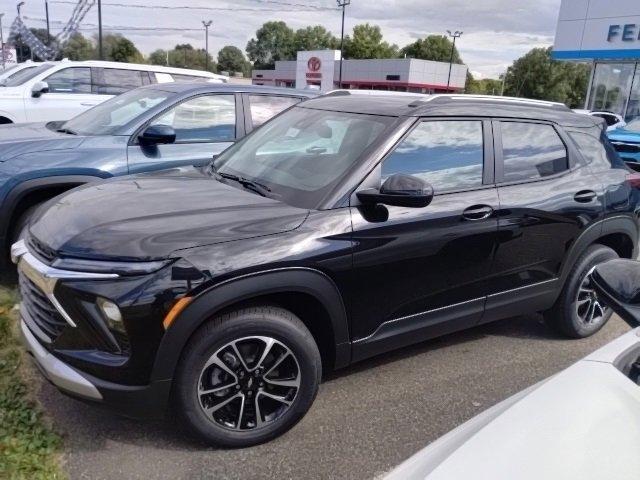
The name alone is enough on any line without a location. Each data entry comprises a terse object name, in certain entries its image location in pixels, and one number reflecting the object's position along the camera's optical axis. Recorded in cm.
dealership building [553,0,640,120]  2242
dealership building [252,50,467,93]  5844
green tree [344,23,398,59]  9325
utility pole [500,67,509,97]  7888
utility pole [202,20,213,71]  6759
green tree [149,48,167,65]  9434
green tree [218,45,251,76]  11539
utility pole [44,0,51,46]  4845
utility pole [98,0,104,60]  3216
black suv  251
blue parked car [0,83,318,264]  448
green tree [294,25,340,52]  10796
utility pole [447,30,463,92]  5982
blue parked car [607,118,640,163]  1112
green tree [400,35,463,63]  9844
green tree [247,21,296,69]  11212
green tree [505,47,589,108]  6775
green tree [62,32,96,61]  7188
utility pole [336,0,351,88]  4281
